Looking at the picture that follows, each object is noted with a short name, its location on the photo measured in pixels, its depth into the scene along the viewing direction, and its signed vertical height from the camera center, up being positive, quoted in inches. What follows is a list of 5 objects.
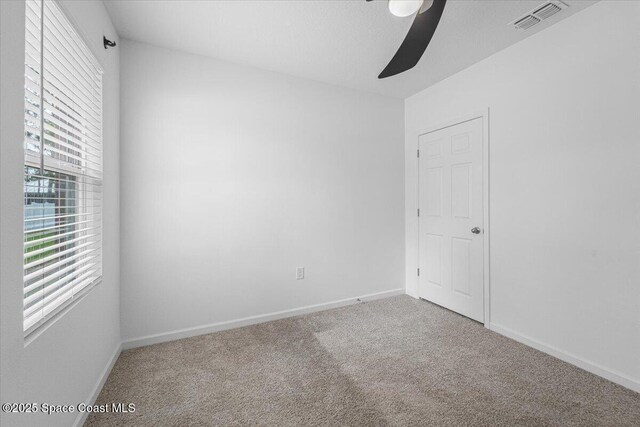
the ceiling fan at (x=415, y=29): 51.9 +37.7
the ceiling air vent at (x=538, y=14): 74.9 +55.4
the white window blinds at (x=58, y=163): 42.9 +9.4
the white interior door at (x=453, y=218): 107.7 -2.7
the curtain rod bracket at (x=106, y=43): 72.8 +44.6
